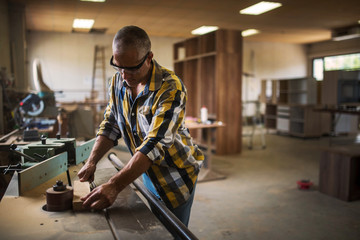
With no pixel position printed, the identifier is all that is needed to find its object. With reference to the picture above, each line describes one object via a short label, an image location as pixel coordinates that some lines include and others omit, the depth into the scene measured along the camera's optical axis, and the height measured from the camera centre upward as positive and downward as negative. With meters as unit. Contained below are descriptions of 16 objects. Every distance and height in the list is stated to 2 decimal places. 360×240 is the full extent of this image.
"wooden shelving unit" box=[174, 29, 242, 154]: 5.36 +0.28
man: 1.12 -0.14
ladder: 9.12 +0.94
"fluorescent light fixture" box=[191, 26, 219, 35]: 8.13 +1.83
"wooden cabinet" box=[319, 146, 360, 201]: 3.24 -0.83
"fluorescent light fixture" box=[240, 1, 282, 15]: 5.85 +1.77
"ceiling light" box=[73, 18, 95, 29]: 7.26 +1.83
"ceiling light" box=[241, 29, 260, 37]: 8.69 +1.89
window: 9.77 +1.15
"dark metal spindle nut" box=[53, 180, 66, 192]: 1.14 -0.33
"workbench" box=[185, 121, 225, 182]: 4.11 -0.95
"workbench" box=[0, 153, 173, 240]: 0.97 -0.42
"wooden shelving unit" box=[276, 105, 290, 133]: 7.71 -0.54
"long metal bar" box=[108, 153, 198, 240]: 0.94 -0.40
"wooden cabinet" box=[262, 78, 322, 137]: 7.25 -0.23
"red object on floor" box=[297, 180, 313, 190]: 3.69 -1.05
